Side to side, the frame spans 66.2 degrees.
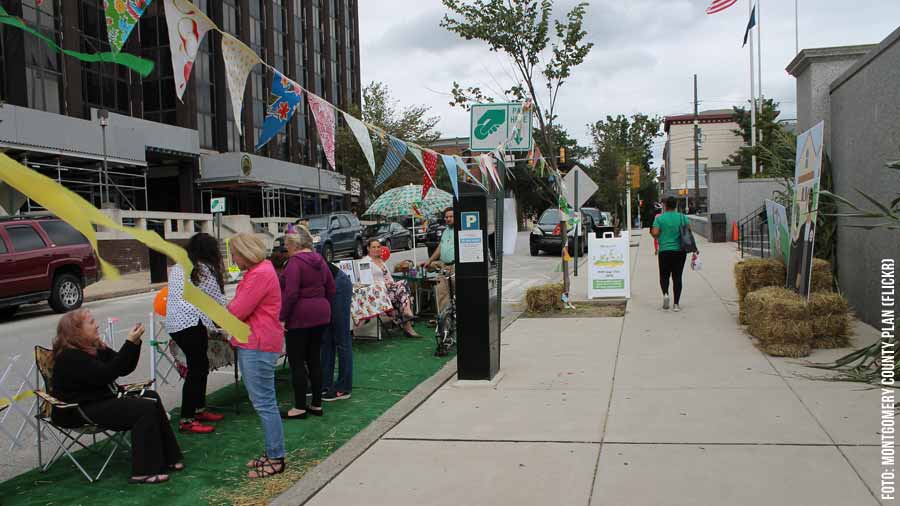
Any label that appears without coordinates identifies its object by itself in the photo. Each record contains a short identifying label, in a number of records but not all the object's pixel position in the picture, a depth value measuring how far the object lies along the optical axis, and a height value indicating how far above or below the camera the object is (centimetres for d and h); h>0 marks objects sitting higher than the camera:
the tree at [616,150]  3466 +394
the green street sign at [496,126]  1105 +164
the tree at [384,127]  4022 +589
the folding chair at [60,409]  461 -121
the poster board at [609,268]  1295 -83
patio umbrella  1673 +71
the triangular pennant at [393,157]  723 +80
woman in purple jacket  580 -64
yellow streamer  107 +4
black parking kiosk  698 -56
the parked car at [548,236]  2631 -39
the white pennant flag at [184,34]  380 +118
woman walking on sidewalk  1085 -29
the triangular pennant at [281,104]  605 +115
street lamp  2408 +423
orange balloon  612 -58
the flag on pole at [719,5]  2088 +654
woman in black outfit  457 -102
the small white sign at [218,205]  2323 +103
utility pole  5205 +513
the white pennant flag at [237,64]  471 +121
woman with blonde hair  473 -78
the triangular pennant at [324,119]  617 +104
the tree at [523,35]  1226 +346
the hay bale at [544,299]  1196 -126
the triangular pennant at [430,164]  768 +72
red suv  1283 -45
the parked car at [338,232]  2641 -1
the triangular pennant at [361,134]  638 +91
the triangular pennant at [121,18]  334 +108
